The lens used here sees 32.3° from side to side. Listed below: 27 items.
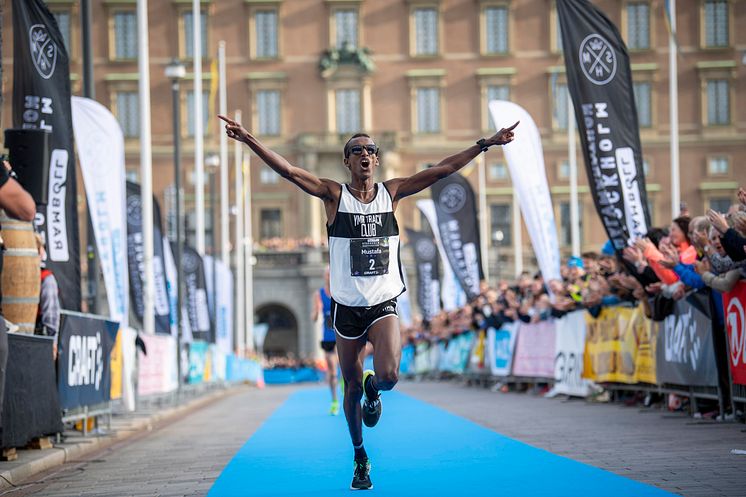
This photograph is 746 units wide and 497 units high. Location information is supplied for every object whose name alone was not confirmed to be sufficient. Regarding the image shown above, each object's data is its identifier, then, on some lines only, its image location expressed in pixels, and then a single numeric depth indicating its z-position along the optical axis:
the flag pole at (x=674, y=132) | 34.72
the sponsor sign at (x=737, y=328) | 12.89
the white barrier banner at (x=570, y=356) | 21.34
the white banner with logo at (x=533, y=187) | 23.12
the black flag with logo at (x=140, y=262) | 28.72
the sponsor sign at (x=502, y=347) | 27.52
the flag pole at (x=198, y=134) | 39.19
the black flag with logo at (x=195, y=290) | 41.44
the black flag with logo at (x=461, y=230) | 35.22
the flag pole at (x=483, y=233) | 60.24
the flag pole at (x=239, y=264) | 56.56
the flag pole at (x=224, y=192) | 50.69
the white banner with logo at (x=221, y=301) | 45.75
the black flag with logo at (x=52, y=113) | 15.22
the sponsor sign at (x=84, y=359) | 14.06
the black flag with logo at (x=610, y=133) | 17.80
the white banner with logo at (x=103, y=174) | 19.39
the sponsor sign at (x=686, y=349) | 14.34
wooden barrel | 12.55
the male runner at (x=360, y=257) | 9.17
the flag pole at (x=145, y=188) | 26.22
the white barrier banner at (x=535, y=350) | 24.08
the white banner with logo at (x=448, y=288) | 41.38
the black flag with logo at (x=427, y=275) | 48.22
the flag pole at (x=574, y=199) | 40.46
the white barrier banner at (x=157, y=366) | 22.55
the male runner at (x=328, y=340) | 18.12
